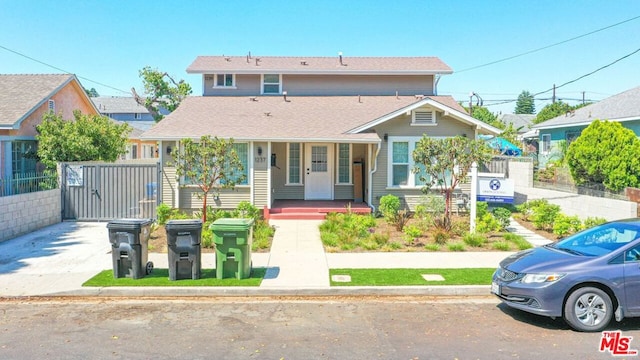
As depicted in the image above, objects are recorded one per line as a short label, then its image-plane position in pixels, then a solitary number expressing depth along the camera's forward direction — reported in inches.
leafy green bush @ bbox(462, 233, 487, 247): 481.7
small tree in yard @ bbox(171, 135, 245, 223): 500.4
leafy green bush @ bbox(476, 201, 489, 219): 567.2
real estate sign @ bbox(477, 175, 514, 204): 611.2
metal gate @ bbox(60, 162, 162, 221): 618.5
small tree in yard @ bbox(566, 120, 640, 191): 587.8
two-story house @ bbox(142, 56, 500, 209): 646.5
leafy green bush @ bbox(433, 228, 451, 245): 495.2
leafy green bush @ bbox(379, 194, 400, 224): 615.2
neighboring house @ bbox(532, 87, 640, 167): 800.3
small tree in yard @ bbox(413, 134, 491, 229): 514.0
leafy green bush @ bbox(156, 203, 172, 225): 552.5
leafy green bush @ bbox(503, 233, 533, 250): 476.7
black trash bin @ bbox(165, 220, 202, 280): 355.9
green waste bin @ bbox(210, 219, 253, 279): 355.3
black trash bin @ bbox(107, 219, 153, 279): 357.1
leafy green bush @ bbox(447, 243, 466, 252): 468.8
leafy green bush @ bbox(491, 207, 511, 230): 542.0
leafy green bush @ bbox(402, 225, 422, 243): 487.2
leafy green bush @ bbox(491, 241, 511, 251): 469.9
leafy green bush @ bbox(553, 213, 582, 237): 506.9
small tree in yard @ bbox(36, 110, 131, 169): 706.8
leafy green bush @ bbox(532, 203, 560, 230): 548.1
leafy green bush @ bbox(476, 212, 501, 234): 520.4
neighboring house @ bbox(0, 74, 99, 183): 697.0
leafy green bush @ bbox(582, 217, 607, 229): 503.6
